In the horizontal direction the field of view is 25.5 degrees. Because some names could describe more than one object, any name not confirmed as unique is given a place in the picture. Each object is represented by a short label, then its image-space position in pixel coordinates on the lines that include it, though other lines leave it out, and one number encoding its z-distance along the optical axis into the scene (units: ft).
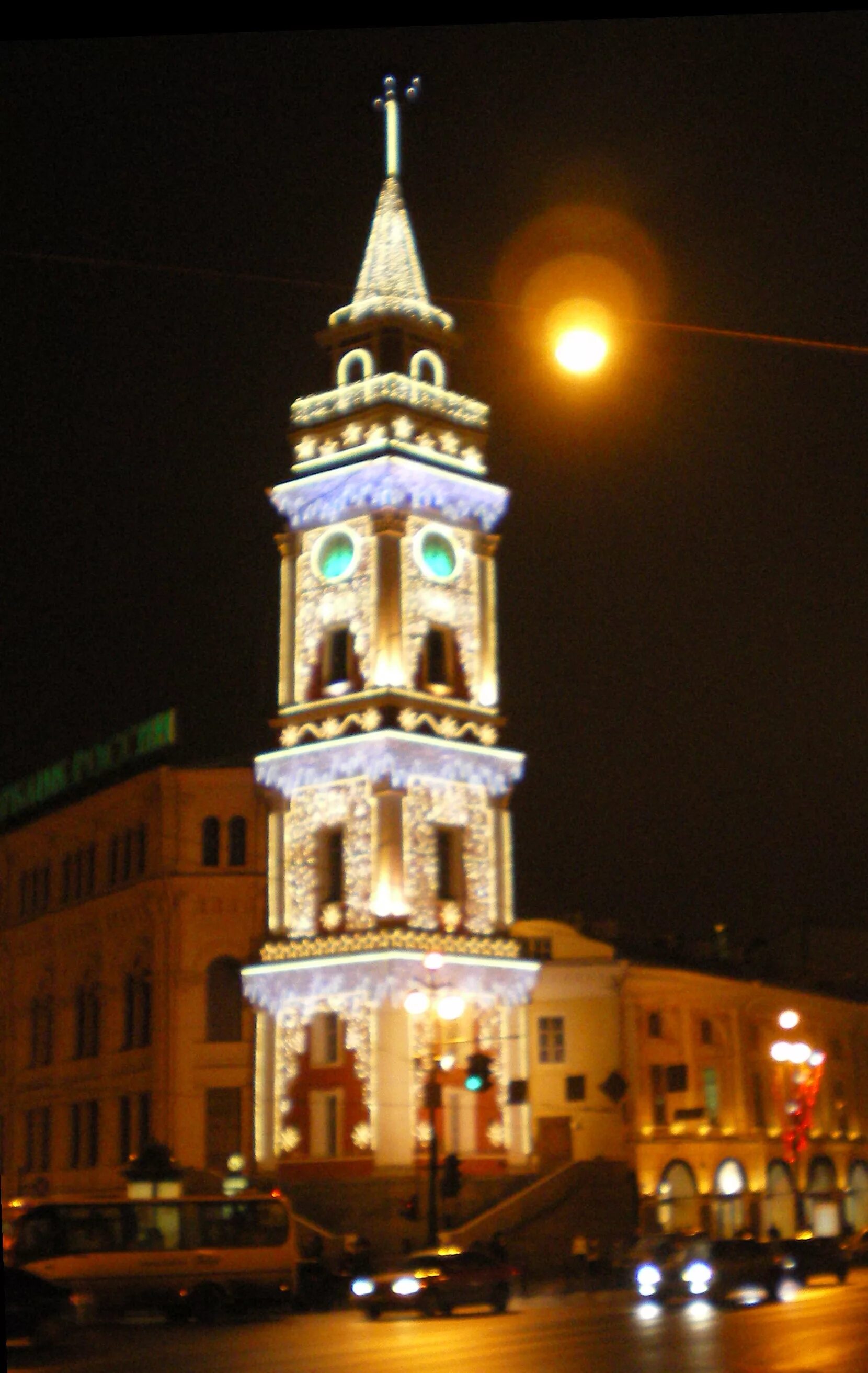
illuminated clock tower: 186.09
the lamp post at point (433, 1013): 142.61
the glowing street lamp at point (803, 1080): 159.43
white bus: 127.65
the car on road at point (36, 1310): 93.91
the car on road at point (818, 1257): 144.77
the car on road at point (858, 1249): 179.73
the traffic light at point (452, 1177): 138.21
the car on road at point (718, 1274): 129.59
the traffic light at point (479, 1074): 134.00
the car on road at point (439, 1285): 123.03
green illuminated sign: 220.64
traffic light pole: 141.79
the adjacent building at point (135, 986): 204.85
